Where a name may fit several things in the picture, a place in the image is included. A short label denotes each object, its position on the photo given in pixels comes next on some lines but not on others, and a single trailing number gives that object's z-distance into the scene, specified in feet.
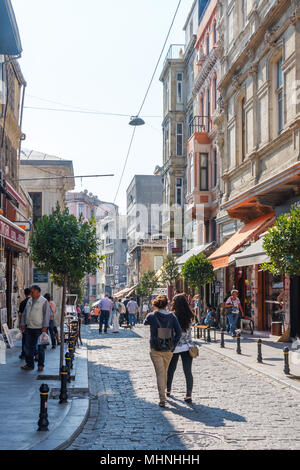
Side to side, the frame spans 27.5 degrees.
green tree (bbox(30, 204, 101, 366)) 41.16
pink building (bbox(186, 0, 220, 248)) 102.22
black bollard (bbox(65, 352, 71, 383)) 34.26
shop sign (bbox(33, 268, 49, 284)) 125.18
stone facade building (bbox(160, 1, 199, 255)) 134.31
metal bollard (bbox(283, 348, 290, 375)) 38.40
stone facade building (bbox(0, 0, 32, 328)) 60.23
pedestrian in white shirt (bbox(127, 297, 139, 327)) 107.86
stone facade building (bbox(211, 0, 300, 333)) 57.36
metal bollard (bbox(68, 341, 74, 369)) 39.83
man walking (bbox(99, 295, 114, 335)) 84.17
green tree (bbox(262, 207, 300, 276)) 38.55
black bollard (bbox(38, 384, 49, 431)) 23.00
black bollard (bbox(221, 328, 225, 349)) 56.90
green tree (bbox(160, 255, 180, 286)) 122.21
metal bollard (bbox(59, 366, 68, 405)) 29.27
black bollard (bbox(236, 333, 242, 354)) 50.81
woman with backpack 30.40
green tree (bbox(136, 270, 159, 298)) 160.86
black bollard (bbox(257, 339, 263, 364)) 44.32
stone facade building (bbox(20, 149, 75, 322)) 134.10
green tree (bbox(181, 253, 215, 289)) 80.53
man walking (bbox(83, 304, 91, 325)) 150.90
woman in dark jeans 31.17
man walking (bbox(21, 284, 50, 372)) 40.86
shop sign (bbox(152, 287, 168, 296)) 115.08
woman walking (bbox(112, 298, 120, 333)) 87.31
